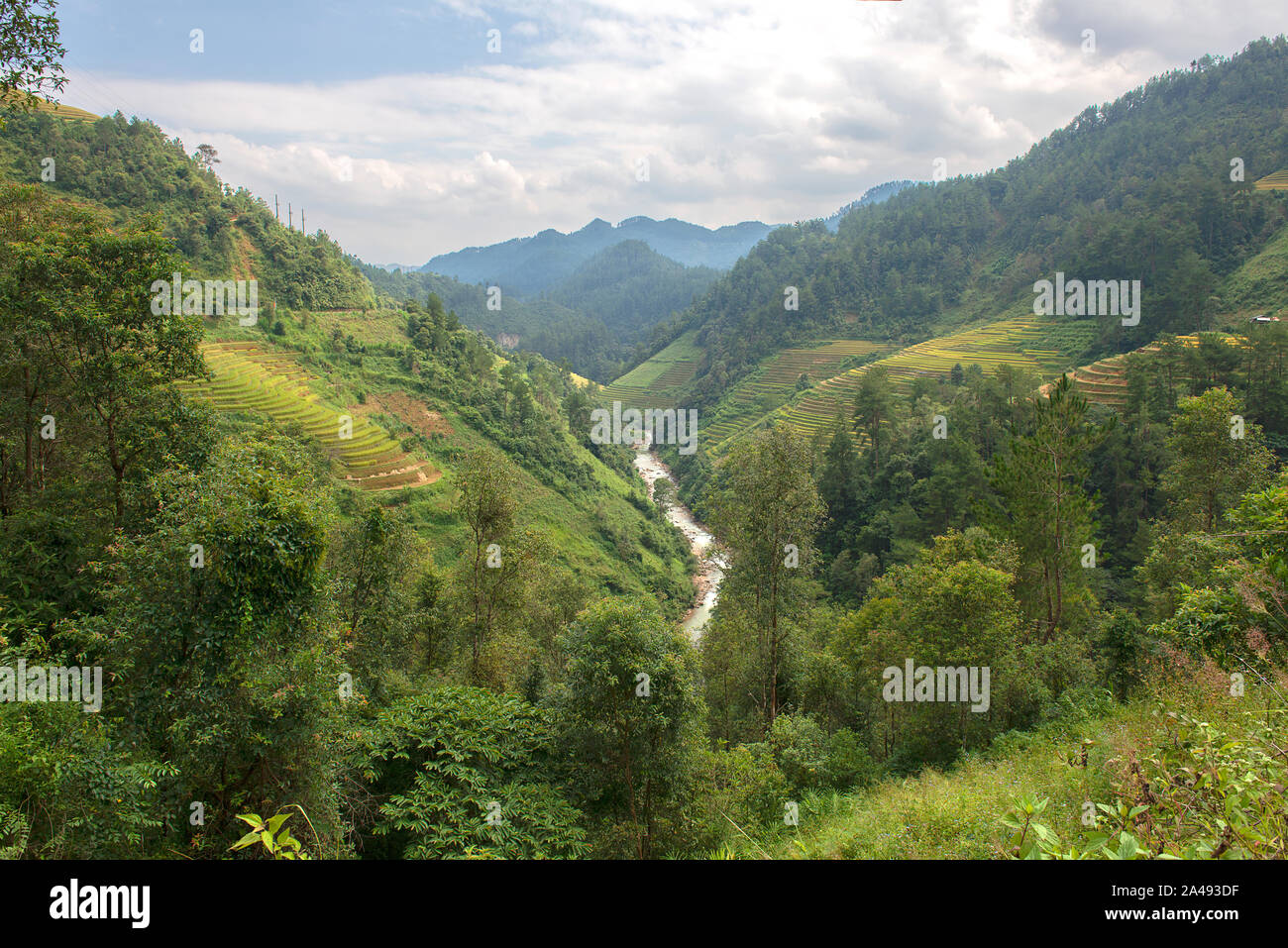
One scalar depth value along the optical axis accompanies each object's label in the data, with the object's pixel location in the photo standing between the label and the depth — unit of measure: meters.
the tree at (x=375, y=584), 16.91
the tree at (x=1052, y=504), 20.53
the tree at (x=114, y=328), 10.88
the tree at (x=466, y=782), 9.14
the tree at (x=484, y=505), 18.44
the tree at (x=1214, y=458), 20.20
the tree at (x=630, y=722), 10.48
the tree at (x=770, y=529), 17.19
